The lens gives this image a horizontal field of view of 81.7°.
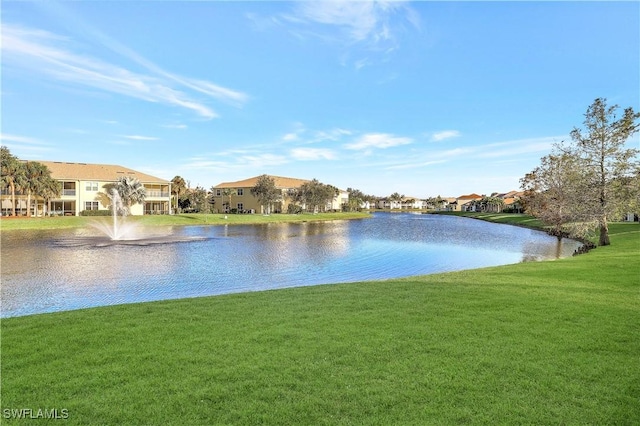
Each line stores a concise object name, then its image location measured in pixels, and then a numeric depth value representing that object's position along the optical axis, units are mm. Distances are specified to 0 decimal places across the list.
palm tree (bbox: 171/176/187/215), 69625
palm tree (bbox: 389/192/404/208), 182000
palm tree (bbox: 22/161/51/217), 44641
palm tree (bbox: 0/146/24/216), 42312
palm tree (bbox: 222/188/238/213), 79862
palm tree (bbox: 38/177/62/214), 46094
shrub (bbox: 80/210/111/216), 51953
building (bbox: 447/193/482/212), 167975
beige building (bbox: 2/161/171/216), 52000
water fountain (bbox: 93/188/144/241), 32344
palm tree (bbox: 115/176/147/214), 54969
